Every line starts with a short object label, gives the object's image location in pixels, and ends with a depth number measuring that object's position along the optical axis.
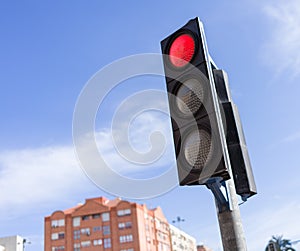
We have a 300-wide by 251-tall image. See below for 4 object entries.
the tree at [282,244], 49.88
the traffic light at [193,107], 2.34
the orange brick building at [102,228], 70.12
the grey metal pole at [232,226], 2.22
